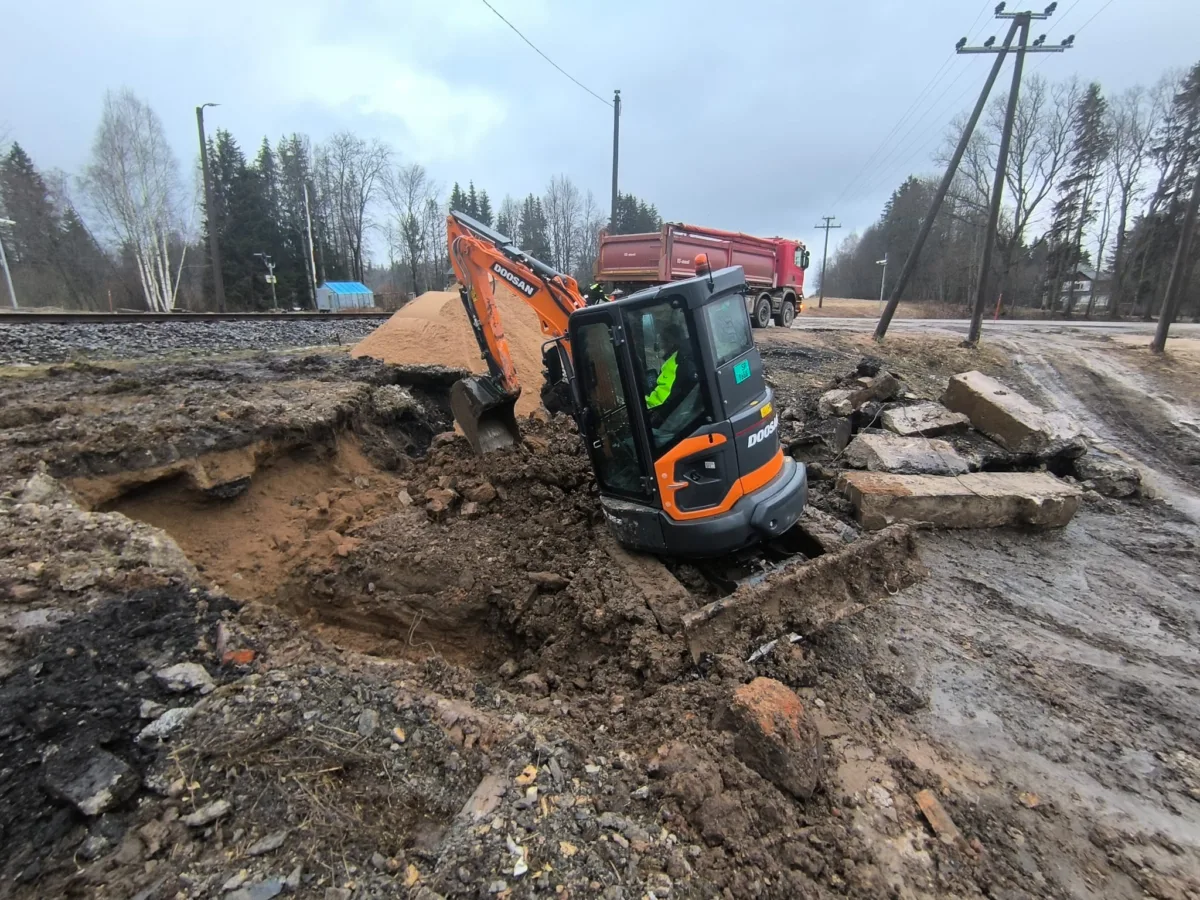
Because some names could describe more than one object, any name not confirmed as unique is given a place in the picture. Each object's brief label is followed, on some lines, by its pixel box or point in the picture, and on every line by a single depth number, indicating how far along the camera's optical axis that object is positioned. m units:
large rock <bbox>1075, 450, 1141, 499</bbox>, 6.37
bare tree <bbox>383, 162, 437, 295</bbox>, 50.53
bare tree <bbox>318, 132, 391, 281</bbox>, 48.41
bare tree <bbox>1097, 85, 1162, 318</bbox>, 36.66
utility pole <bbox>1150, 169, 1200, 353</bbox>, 12.01
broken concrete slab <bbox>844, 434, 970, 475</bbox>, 6.20
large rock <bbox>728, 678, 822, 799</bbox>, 2.56
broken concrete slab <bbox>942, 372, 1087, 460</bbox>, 6.86
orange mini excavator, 3.56
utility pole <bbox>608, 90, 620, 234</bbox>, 20.36
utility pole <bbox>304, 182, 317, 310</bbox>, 37.06
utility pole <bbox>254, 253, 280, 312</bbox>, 35.47
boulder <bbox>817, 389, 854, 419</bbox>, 7.98
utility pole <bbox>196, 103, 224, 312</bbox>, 19.30
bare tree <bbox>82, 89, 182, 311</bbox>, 31.02
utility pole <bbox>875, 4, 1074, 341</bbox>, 12.17
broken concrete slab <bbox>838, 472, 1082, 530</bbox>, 5.43
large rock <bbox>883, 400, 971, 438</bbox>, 7.30
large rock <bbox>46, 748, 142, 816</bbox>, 2.20
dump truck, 14.84
